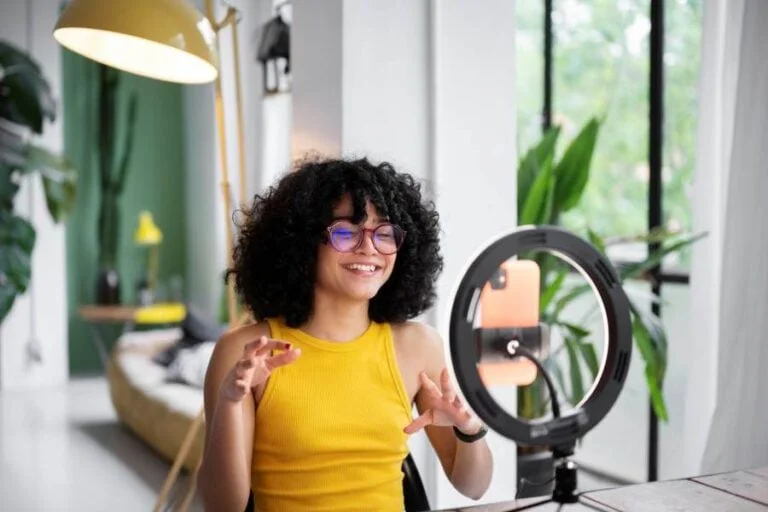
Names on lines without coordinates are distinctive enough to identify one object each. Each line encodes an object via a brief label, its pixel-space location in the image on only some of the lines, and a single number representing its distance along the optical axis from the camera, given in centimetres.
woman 137
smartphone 103
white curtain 208
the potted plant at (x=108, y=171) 622
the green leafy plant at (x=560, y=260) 244
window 327
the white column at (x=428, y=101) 193
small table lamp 590
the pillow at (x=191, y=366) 403
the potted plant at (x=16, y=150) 385
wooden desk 121
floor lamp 166
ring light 100
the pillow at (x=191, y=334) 450
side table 560
